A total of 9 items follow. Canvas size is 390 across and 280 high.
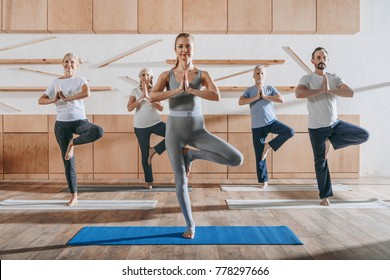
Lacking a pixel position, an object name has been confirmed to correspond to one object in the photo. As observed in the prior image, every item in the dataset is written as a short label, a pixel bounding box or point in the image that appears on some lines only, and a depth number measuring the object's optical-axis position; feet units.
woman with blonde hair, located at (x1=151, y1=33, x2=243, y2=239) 9.24
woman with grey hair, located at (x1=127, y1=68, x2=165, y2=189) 16.93
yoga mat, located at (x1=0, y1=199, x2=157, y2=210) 13.38
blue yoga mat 9.21
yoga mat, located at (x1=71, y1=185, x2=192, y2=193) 16.97
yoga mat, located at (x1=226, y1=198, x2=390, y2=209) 13.38
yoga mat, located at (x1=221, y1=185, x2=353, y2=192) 17.08
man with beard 13.08
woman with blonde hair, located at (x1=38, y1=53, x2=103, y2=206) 13.29
